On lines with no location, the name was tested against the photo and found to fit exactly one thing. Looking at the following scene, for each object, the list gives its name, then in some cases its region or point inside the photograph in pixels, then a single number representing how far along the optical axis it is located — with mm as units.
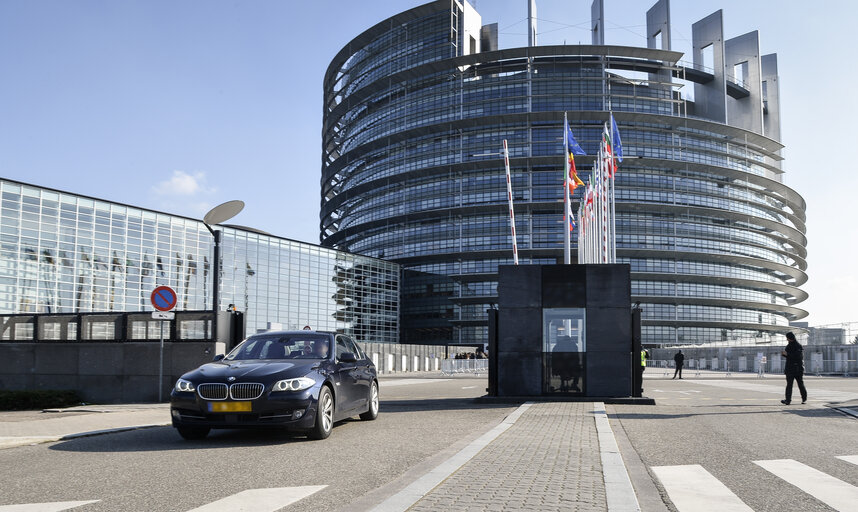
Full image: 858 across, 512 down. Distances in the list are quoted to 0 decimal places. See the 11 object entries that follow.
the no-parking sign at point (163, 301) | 16250
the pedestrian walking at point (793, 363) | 16516
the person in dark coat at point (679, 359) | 36938
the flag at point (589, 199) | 36216
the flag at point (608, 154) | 31125
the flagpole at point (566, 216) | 27933
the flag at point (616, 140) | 33088
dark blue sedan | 9305
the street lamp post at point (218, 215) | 17734
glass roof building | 40844
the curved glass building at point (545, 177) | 85875
